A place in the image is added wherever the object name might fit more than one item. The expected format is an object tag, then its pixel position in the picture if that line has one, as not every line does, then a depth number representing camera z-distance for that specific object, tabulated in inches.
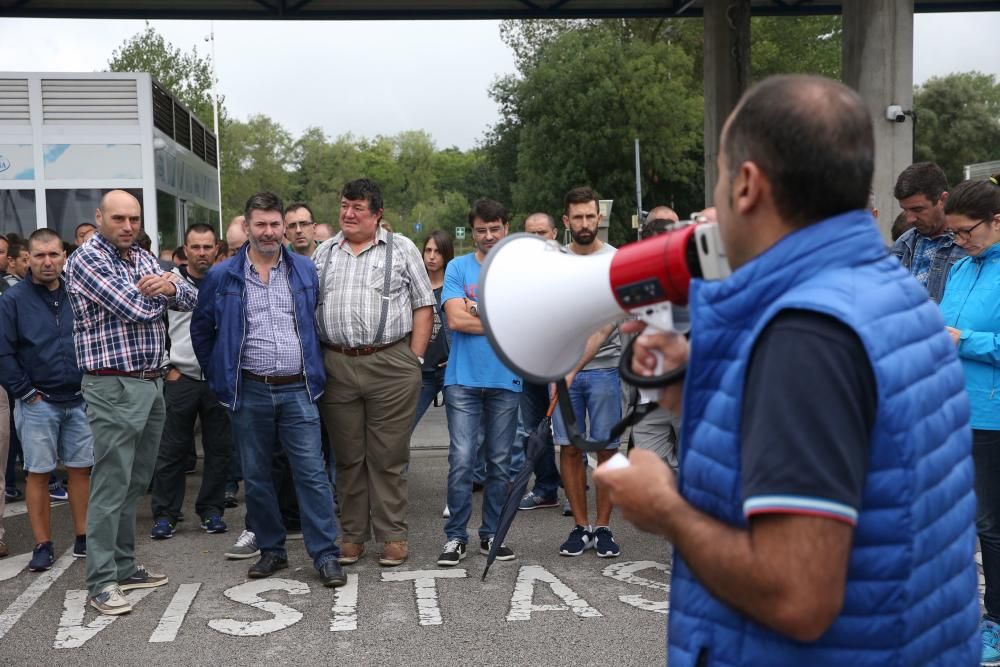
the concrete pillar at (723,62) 741.9
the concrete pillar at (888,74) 607.8
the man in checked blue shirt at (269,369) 226.5
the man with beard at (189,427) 276.1
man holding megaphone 55.0
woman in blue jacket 167.9
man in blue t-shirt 244.1
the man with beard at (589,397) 241.6
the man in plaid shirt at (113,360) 206.4
